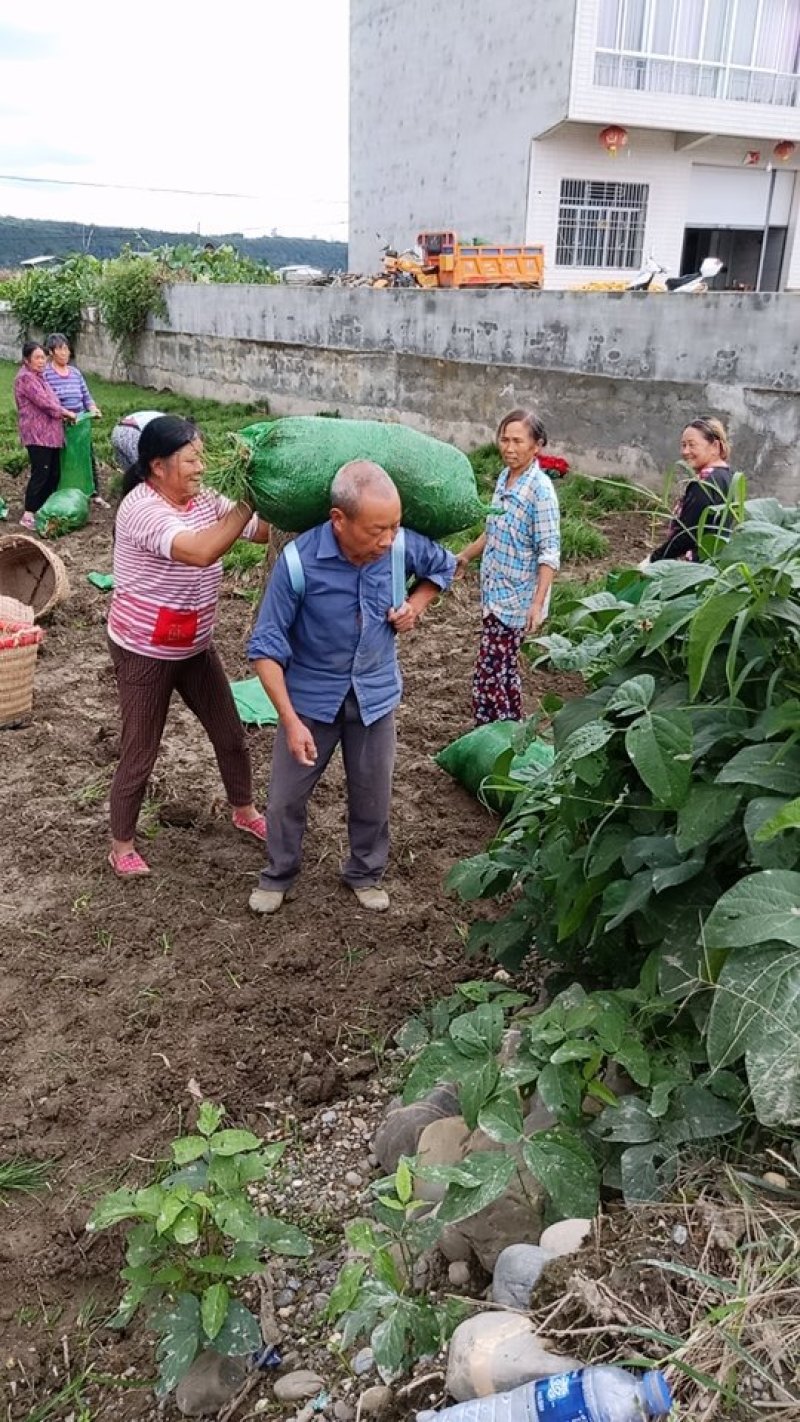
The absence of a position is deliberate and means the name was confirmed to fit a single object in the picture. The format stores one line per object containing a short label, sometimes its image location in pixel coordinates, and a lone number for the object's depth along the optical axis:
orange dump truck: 15.62
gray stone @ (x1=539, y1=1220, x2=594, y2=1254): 1.73
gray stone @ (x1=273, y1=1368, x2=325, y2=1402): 1.93
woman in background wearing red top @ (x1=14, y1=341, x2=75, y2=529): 8.71
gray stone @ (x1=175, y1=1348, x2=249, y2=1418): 1.97
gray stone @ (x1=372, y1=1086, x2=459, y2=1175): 2.41
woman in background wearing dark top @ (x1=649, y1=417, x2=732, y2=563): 4.21
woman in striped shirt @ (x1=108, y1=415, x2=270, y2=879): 3.27
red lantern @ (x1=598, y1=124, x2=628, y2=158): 18.39
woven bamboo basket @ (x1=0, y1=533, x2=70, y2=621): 6.40
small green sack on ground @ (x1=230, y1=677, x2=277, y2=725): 5.09
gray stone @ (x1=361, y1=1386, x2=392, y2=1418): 1.76
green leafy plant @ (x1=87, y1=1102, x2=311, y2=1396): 1.92
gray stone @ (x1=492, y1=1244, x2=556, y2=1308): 1.69
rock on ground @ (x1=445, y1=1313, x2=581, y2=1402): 1.51
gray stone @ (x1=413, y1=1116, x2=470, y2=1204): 2.21
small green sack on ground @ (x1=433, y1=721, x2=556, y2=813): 4.21
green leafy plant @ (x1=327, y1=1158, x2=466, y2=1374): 1.73
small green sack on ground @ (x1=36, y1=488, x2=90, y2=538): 8.55
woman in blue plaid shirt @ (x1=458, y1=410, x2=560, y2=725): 4.21
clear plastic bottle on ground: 1.34
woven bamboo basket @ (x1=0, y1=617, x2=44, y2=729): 4.94
